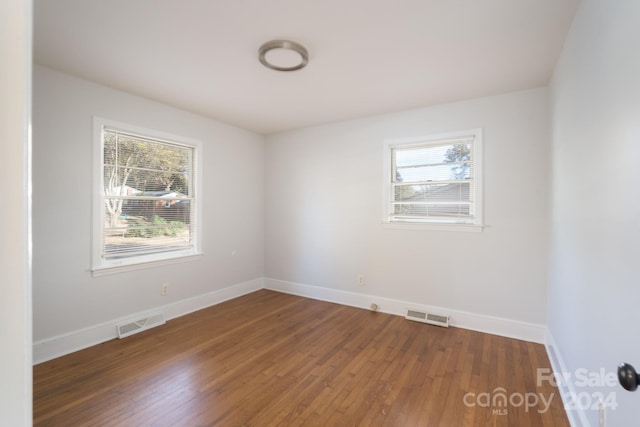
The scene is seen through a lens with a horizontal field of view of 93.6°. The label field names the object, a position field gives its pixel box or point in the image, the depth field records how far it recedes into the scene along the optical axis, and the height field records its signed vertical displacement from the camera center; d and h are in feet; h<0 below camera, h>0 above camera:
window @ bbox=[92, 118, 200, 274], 9.96 +0.57
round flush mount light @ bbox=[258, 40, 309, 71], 7.28 +4.05
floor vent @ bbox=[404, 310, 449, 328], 11.10 -3.94
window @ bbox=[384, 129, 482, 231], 10.91 +1.26
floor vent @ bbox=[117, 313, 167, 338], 10.07 -3.93
